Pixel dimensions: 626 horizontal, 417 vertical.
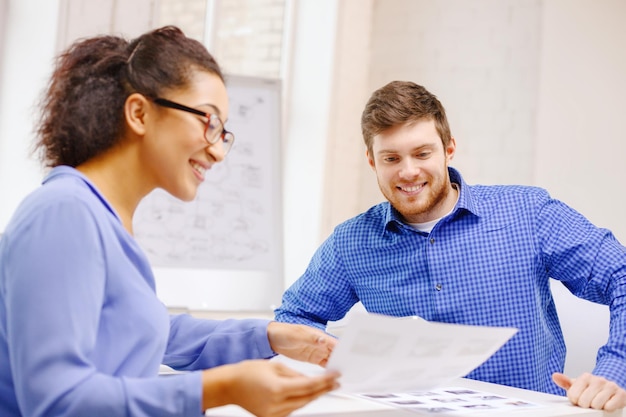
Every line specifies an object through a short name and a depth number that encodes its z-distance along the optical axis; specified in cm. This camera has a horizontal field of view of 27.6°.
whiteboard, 294
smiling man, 201
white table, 147
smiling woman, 129
